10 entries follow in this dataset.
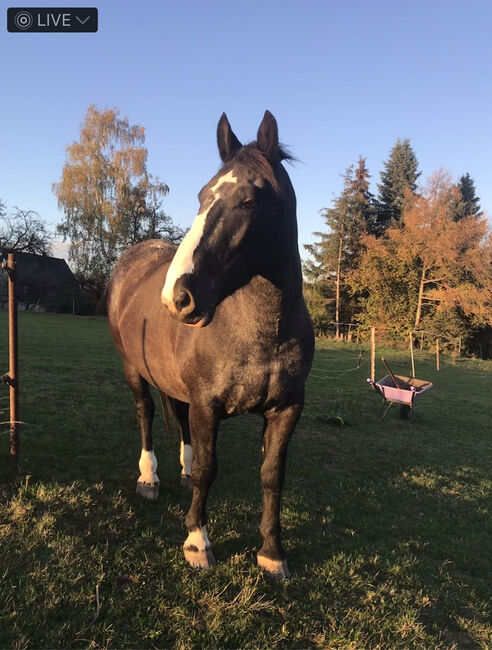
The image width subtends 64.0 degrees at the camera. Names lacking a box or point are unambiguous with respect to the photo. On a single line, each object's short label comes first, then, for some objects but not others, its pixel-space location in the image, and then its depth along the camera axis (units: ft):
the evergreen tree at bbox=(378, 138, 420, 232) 117.94
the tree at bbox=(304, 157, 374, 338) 104.01
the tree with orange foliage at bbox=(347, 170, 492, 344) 83.56
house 108.37
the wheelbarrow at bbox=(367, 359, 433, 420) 26.25
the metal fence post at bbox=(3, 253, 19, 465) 11.84
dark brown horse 6.45
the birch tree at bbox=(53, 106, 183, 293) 88.99
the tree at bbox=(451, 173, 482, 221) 111.75
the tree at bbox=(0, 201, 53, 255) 118.83
